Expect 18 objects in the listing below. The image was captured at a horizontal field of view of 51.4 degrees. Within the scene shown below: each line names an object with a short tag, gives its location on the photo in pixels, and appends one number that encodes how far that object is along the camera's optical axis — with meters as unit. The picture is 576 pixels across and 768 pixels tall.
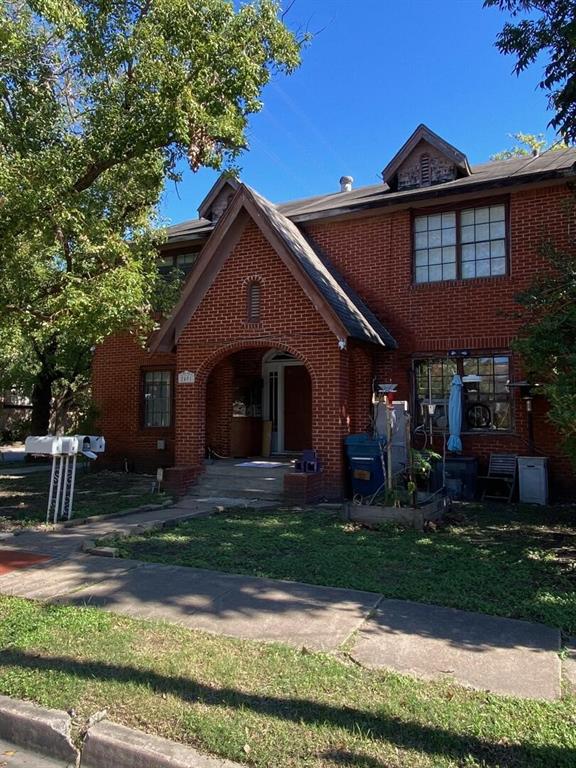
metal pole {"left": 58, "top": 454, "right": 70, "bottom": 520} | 9.19
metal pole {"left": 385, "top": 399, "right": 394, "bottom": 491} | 8.80
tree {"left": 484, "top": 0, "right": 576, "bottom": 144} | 7.57
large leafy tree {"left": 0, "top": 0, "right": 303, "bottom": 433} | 8.02
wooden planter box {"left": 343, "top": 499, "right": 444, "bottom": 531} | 8.33
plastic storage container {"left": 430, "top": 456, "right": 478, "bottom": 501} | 11.34
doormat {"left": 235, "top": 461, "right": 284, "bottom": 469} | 12.02
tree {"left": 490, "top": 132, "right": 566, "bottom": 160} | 31.63
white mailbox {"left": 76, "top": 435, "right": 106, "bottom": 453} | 9.13
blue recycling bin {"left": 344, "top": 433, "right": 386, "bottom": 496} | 10.62
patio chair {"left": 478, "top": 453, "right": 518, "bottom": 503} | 11.17
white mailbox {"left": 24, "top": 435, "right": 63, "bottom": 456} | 8.64
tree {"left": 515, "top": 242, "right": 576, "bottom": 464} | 6.86
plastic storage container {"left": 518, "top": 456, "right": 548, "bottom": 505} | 10.85
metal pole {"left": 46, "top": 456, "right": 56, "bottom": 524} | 8.94
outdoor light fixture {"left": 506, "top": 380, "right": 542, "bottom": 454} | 11.33
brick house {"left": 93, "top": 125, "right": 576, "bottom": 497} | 11.34
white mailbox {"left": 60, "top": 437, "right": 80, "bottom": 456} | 8.80
